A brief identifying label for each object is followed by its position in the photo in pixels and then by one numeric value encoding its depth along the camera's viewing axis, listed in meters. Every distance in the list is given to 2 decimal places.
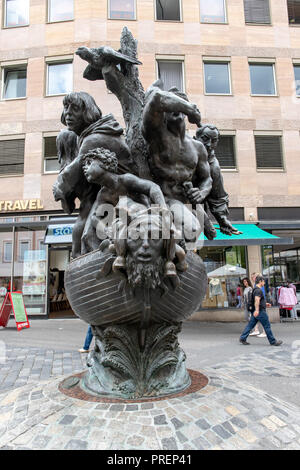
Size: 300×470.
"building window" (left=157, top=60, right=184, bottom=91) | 12.81
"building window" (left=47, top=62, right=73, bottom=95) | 12.80
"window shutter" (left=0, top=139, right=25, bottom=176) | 12.47
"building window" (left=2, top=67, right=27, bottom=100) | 13.30
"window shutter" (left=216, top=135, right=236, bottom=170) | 12.44
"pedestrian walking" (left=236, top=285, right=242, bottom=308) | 11.17
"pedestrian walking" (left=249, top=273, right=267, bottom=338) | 7.75
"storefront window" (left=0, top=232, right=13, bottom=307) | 11.98
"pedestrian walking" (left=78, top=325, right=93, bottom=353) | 5.89
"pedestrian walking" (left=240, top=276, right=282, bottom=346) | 6.55
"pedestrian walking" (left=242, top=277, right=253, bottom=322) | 7.86
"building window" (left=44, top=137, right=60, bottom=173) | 12.37
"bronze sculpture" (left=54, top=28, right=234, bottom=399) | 1.65
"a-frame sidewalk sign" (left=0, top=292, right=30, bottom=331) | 9.18
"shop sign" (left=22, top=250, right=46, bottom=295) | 11.77
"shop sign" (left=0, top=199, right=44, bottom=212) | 11.81
